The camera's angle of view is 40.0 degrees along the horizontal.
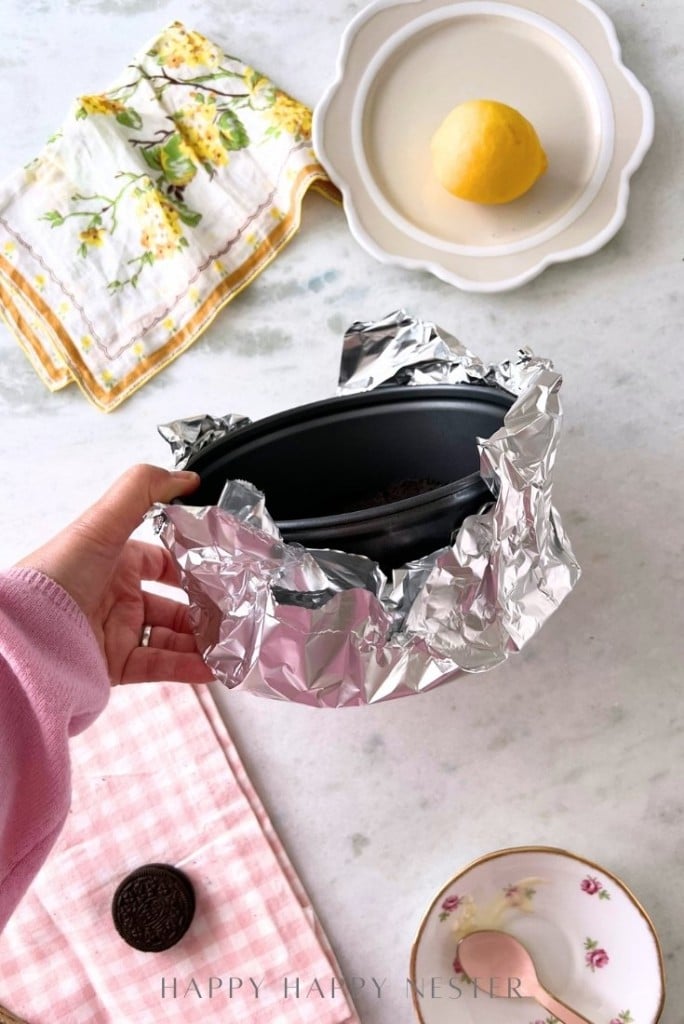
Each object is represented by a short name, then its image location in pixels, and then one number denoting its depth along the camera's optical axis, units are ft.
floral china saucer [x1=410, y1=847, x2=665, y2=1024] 2.20
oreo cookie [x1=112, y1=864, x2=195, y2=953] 2.27
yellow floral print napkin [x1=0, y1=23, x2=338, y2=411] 2.65
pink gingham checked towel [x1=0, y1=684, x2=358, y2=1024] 2.29
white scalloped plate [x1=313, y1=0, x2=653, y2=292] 2.54
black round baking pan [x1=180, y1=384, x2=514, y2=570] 1.85
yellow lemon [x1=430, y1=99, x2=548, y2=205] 2.39
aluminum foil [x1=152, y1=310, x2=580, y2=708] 1.78
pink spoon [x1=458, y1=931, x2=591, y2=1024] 2.24
